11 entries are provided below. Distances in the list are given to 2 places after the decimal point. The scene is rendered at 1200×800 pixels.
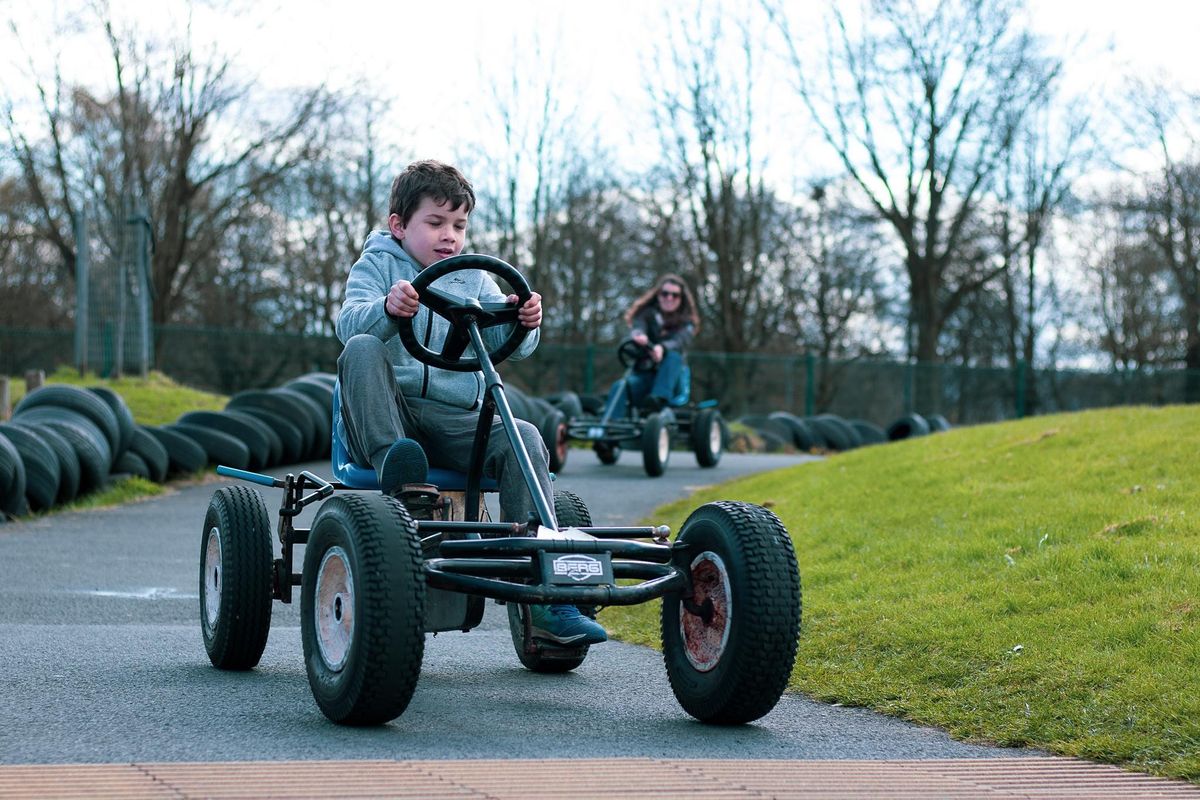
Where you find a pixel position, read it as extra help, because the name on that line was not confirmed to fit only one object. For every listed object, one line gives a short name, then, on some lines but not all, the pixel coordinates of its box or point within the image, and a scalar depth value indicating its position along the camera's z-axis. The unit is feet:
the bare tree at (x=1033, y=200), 112.68
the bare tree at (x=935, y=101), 105.19
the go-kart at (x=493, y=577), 11.32
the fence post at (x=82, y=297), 57.11
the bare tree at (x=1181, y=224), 111.96
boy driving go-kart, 13.64
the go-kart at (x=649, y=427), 45.16
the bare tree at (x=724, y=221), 104.63
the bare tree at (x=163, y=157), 91.66
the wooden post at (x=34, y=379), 49.35
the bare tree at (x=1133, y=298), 121.29
